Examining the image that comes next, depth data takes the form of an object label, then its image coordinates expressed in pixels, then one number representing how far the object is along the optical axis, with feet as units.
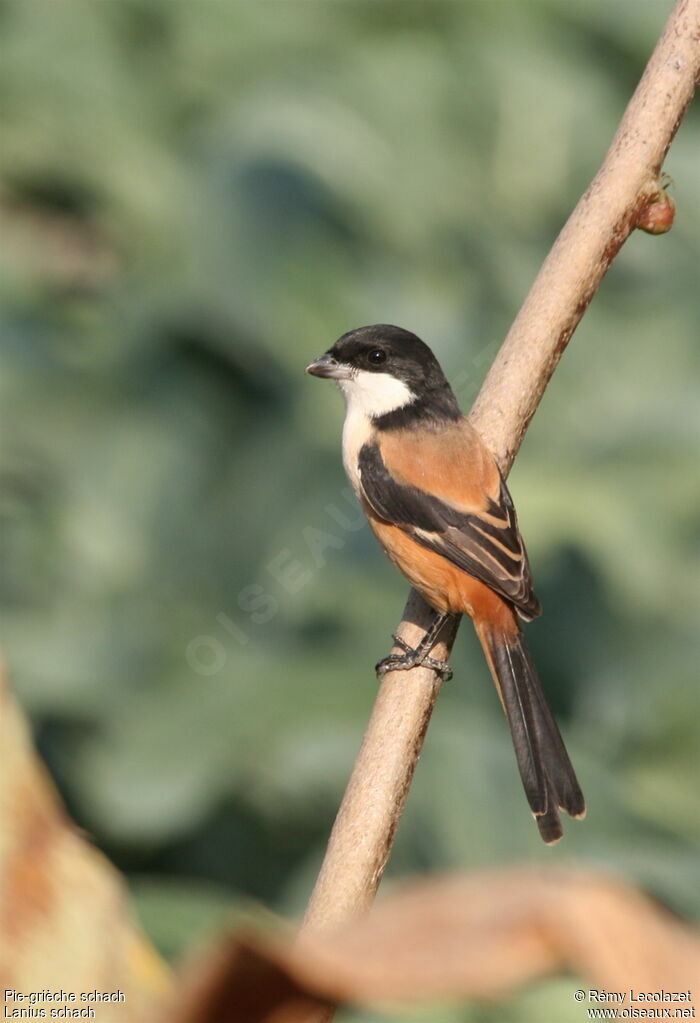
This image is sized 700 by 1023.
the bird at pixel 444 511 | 18.12
